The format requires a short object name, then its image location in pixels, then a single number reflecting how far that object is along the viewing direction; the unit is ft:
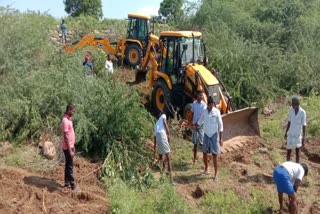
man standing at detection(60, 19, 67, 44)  86.69
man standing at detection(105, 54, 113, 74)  51.86
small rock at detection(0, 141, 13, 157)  33.25
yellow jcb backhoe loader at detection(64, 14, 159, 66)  65.72
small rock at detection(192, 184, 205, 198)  31.67
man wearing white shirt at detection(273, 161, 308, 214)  27.22
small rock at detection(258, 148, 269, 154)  39.80
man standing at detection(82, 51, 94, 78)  47.57
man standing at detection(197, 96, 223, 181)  33.37
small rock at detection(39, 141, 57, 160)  33.50
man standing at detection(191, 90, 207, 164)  35.91
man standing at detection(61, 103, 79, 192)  28.50
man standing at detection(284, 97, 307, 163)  33.83
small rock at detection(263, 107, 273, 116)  51.01
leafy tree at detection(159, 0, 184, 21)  164.87
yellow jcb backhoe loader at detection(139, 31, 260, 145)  42.04
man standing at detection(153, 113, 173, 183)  32.75
